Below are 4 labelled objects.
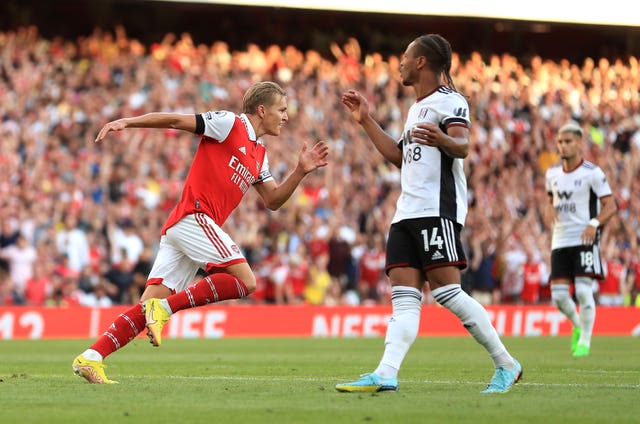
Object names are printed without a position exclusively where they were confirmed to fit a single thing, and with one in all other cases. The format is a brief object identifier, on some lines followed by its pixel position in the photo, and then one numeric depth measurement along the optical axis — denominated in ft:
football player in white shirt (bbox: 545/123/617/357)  95.09
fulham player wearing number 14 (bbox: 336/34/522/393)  52.90
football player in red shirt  56.90
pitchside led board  130.93
